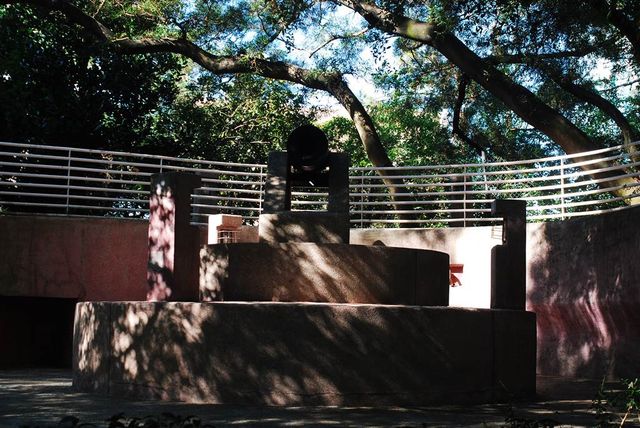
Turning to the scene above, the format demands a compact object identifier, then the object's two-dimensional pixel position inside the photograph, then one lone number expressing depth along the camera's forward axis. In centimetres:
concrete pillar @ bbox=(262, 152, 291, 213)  1074
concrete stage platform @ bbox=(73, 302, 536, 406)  879
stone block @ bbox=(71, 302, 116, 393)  972
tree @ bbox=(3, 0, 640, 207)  1583
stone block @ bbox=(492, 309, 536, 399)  969
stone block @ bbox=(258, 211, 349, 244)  1041
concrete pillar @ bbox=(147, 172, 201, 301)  1007
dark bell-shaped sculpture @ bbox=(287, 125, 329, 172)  1095
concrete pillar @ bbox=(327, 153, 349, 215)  1074
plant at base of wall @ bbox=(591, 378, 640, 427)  515
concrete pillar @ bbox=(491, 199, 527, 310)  1066
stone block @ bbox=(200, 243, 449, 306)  956
